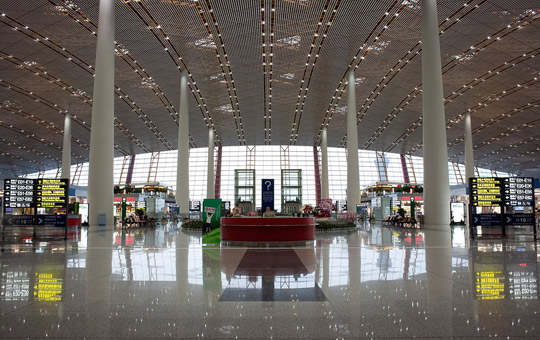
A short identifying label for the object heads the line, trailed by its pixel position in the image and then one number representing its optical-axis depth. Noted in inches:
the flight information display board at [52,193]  580.4
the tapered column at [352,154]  1386.6
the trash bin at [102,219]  830.5
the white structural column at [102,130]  814.5
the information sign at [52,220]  595.5
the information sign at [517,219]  580.4
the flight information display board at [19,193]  571.5
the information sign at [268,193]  735.1
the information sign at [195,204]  1931.8
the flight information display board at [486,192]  576.1
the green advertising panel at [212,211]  706.8
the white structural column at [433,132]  805.2
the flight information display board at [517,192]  576.1
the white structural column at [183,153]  1429.6
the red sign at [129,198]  1679.0
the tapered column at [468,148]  1717.5
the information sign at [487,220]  583.5
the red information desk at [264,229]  486.9
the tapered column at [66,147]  1699.1
